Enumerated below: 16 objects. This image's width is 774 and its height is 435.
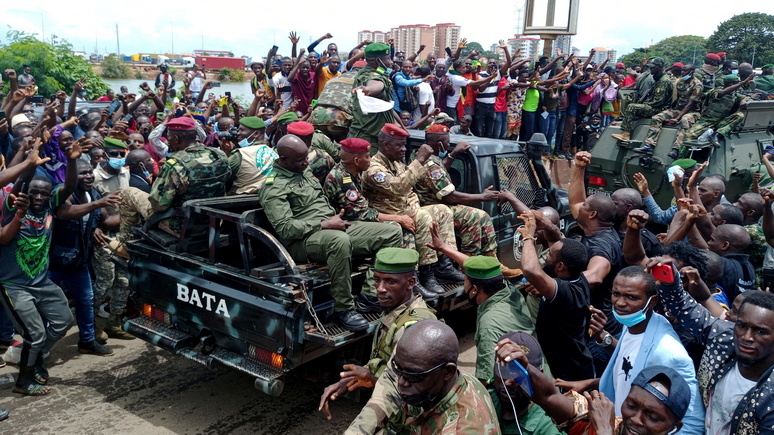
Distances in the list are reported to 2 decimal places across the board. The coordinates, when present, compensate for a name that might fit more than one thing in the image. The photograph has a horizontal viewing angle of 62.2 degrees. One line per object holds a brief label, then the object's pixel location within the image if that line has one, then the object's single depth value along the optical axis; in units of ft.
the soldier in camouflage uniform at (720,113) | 31.86
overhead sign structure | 48.60
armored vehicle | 31.30
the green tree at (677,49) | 129.03
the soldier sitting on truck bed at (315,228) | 15.71
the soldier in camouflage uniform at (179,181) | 17.39
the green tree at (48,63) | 51.65
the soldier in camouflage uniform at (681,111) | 33.09
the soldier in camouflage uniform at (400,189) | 18.83
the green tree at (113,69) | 152.99
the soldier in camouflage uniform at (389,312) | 11.73
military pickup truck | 14.89
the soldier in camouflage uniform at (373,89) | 22.52
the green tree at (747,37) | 110.93
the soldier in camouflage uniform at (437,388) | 8.52
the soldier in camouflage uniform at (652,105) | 34.68
